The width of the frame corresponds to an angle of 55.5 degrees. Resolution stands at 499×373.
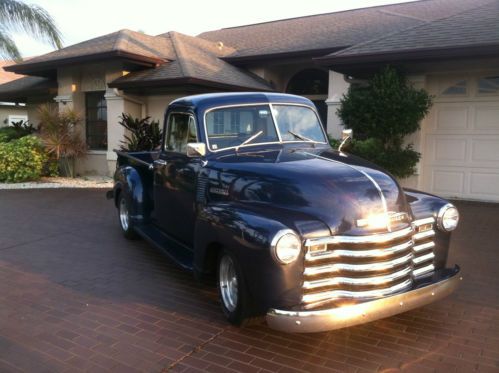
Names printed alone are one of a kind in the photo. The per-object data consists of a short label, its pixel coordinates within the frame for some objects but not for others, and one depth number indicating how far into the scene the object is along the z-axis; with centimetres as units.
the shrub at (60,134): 1364
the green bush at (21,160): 1357
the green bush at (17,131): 1665
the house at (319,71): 988
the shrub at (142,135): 1264
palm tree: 1469
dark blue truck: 348
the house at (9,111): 2811
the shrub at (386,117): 961
